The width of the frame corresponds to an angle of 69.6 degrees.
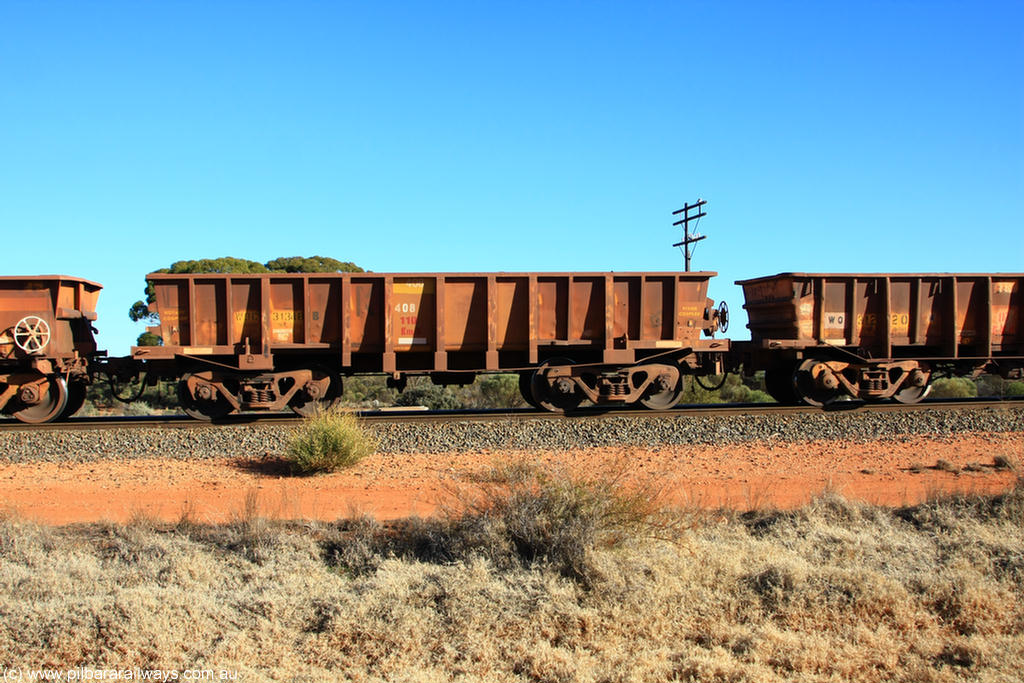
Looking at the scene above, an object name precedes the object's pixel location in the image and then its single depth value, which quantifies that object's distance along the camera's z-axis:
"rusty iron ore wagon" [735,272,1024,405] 14.35
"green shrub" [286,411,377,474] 10.08
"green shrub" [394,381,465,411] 20.41
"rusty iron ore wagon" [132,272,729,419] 13.29
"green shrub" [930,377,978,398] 22.08
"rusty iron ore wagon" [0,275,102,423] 12.85
